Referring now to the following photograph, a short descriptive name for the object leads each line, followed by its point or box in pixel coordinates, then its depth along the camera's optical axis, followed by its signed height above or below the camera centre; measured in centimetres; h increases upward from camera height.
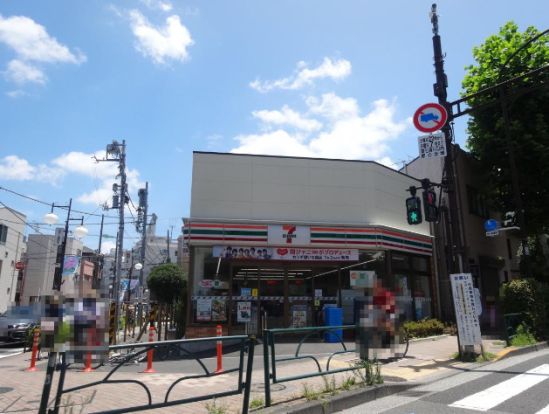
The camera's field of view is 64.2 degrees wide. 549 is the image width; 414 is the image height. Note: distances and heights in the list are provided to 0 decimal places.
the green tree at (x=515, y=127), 1817 +784
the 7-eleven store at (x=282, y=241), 1503 +256
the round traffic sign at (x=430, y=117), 1148 +507
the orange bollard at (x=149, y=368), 924 -113
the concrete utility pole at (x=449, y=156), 1104 +406
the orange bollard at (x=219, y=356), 886 -81
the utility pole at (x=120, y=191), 2375 +688
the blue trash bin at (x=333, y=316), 1472 -4
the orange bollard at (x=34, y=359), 1077 -109
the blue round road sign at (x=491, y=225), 1662 +334
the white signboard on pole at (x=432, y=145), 1140 +434
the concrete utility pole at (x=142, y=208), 3130 +758
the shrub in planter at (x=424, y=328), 1514 -46
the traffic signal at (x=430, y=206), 1111 +268
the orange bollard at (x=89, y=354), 613 -53
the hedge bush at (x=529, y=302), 1364 +39
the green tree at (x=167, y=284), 2281 +156
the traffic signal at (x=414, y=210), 1114 +258
